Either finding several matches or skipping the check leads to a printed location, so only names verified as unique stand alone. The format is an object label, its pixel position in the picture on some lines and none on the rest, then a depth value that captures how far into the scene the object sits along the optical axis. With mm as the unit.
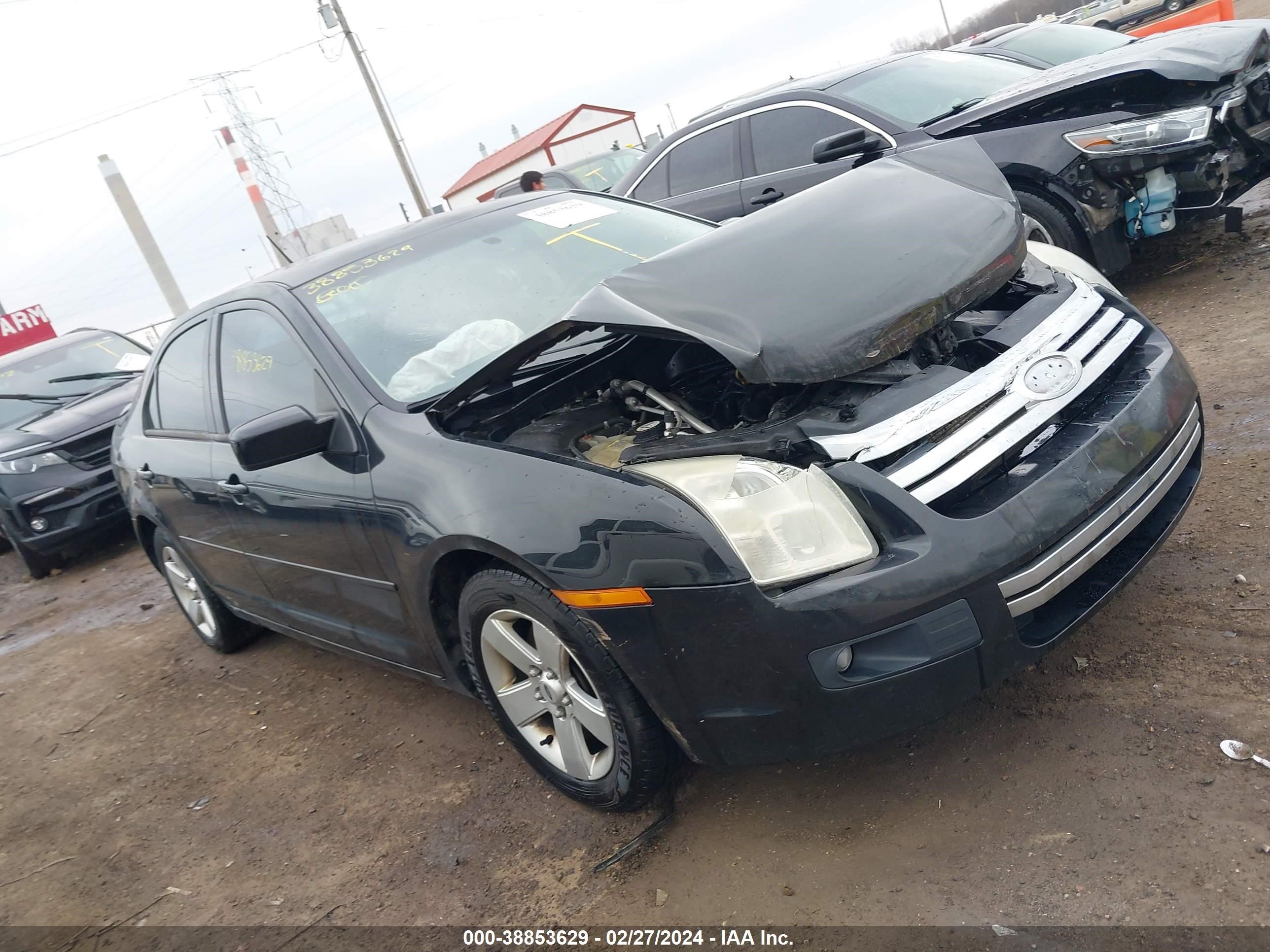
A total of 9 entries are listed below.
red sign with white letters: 22141
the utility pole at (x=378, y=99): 24016
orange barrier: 10370
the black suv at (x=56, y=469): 6918
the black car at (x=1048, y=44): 6777
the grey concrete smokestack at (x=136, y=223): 62562
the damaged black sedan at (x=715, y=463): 2025
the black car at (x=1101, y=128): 4574
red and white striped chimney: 51406
